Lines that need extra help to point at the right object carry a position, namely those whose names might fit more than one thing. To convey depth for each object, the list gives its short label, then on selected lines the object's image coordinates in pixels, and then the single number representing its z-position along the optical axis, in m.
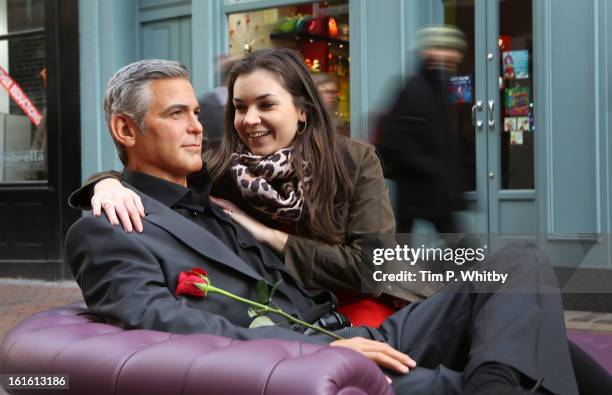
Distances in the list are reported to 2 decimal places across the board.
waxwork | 2.34
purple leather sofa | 1.87
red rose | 2.55
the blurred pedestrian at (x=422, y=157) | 5.18
